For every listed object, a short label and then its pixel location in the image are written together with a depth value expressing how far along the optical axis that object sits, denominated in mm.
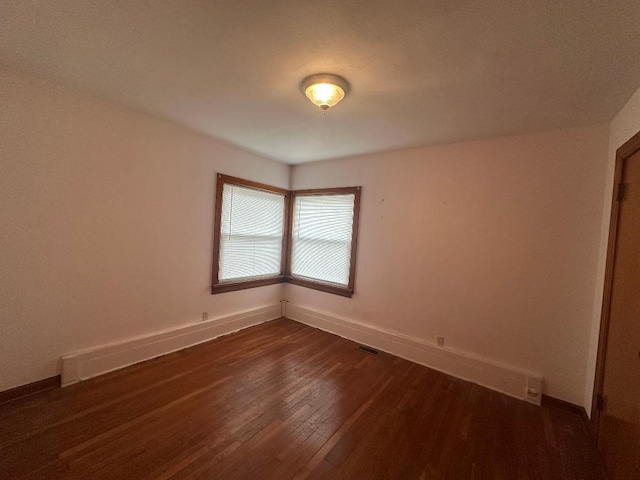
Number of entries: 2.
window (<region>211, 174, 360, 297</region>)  3352
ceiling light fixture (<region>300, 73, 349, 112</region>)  1712
